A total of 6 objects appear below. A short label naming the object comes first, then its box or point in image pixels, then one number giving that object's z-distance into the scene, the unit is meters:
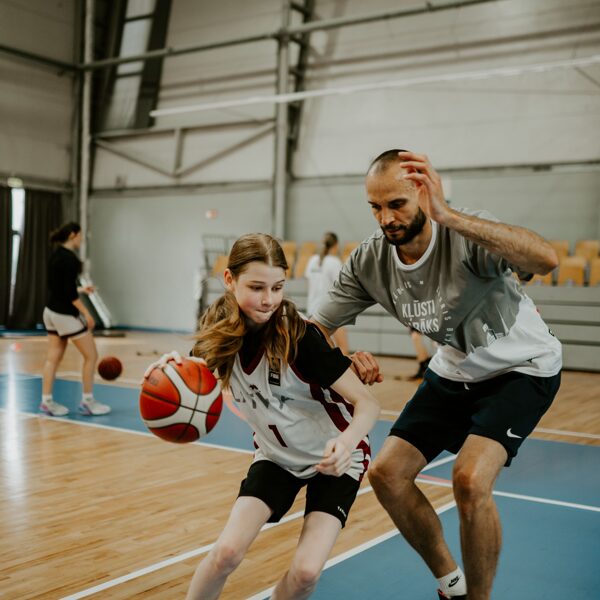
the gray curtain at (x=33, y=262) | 17.17
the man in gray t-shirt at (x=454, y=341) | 2.52
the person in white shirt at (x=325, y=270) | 9.82
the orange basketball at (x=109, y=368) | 8.12
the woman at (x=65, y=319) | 6.69
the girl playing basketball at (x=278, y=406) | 2.38
